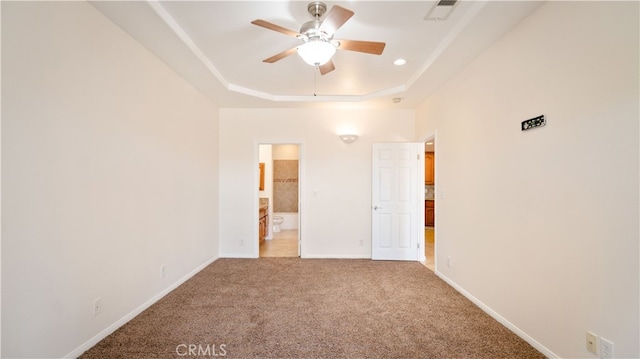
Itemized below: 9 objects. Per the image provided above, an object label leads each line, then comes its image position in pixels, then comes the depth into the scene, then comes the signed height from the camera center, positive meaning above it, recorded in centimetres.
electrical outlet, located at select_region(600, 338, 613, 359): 150 -96
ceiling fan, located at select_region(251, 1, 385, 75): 191 +112
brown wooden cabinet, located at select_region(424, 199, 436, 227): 805 -97
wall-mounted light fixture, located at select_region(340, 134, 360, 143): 446 +76
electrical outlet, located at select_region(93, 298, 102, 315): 206 -98
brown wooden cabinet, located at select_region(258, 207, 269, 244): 563 -91
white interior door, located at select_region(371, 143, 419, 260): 445 -31
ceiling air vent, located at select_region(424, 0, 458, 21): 205 +140
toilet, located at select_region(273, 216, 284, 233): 706 -109
